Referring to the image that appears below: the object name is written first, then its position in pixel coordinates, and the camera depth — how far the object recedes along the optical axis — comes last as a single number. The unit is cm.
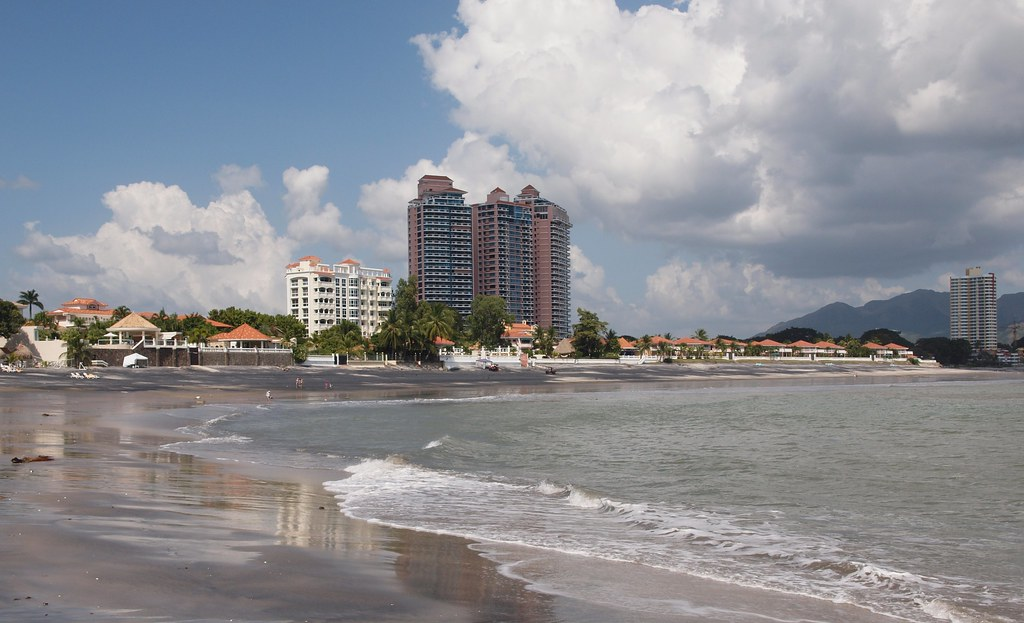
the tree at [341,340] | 9450
